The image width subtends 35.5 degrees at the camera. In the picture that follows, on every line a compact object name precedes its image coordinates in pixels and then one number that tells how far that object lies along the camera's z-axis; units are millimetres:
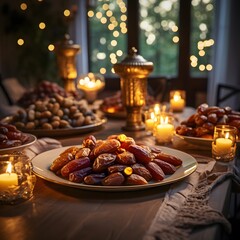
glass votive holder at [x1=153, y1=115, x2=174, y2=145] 1440
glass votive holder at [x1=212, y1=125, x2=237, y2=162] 1154
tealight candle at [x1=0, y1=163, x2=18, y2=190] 862
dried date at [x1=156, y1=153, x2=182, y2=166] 1023
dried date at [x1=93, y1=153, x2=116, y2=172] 912
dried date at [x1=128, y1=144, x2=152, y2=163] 946
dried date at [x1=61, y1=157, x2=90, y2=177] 934
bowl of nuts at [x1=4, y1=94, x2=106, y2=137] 1546
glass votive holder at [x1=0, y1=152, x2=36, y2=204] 853
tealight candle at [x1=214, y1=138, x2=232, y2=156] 1151
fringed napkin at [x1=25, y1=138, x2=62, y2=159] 1234
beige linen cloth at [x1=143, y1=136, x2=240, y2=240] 702
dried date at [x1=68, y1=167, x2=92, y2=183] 908
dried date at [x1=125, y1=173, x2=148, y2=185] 888
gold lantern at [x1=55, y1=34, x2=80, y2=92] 2301
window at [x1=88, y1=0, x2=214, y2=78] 4227
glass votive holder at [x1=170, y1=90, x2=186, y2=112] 2188
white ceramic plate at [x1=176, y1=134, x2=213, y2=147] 1284
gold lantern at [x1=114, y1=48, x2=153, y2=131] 1618
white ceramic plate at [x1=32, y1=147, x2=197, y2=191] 871
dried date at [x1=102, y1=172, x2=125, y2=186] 882
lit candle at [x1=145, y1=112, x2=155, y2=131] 1641
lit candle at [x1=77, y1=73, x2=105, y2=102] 2385
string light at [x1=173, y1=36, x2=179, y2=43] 4300
